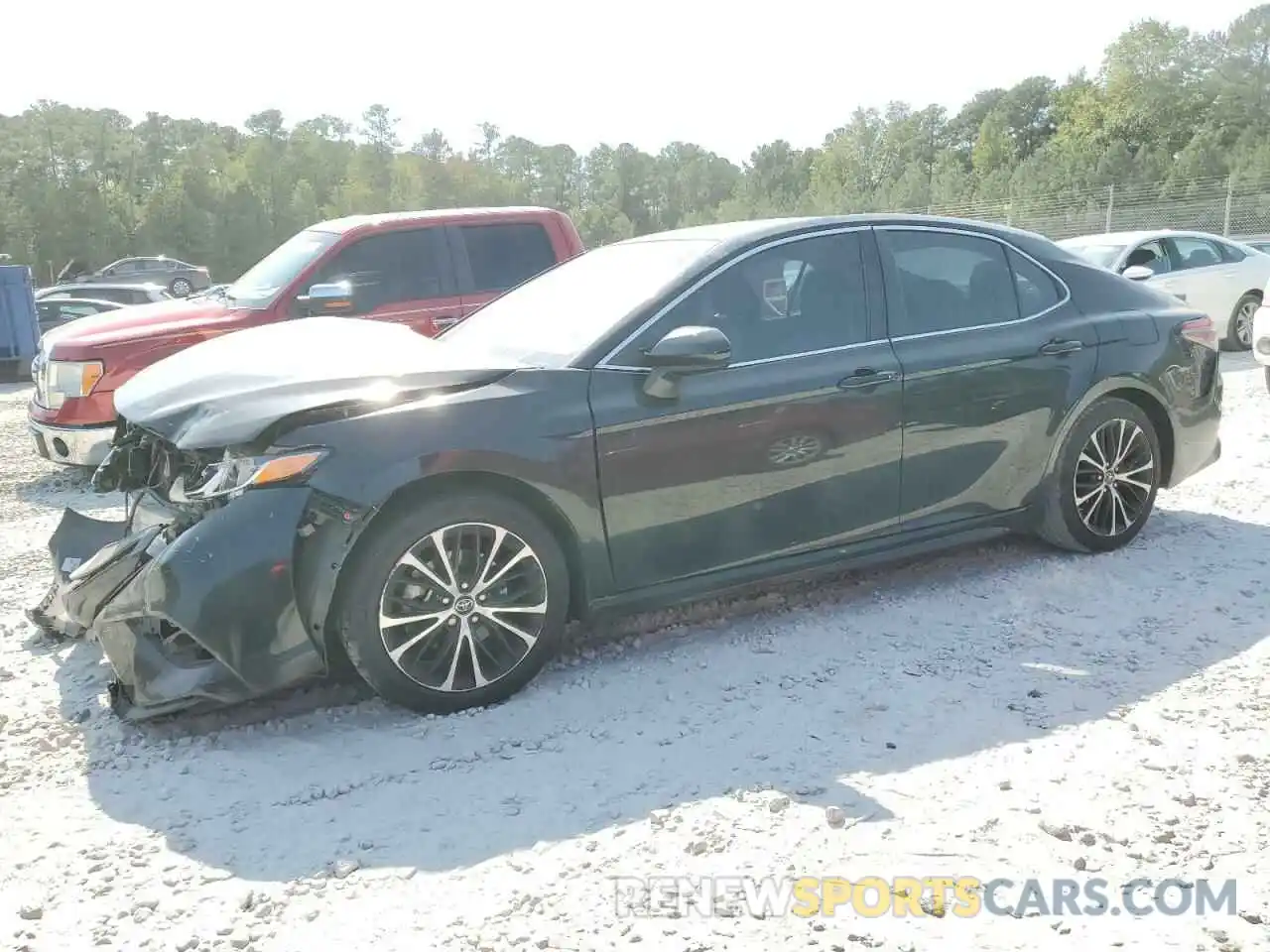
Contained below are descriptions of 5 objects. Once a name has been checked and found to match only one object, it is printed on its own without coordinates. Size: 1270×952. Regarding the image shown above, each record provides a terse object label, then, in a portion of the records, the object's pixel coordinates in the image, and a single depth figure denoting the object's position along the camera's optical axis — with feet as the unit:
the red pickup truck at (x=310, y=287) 24.12
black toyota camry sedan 11.62
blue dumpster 47.32
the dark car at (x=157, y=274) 91.97
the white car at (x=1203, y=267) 37.68
